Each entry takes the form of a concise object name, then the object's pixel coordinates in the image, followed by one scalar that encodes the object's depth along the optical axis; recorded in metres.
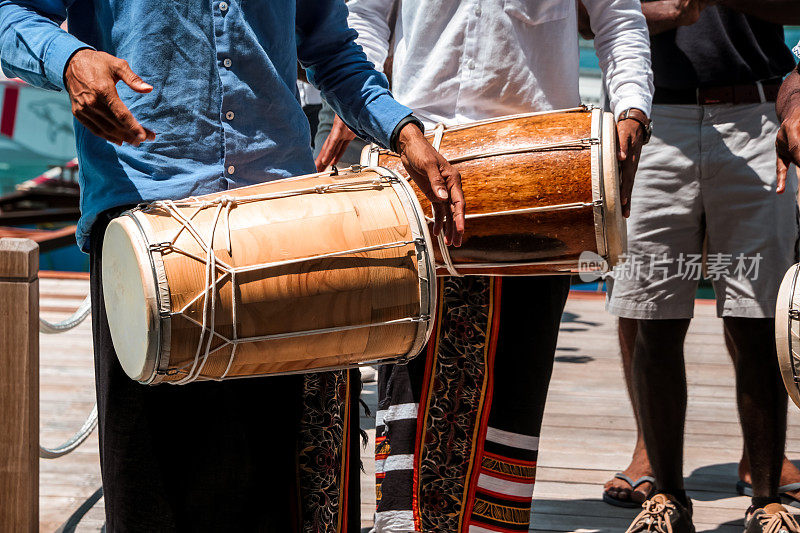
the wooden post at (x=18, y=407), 4.80
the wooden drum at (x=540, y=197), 4.34
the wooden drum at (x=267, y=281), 3.04
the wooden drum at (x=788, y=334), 4.37
